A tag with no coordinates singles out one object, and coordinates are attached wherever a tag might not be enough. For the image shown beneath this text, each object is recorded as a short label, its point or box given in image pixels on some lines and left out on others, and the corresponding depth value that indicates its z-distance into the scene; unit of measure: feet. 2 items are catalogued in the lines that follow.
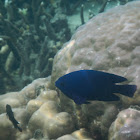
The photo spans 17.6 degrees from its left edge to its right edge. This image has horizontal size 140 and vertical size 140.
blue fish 2.31
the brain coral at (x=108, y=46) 2.92
